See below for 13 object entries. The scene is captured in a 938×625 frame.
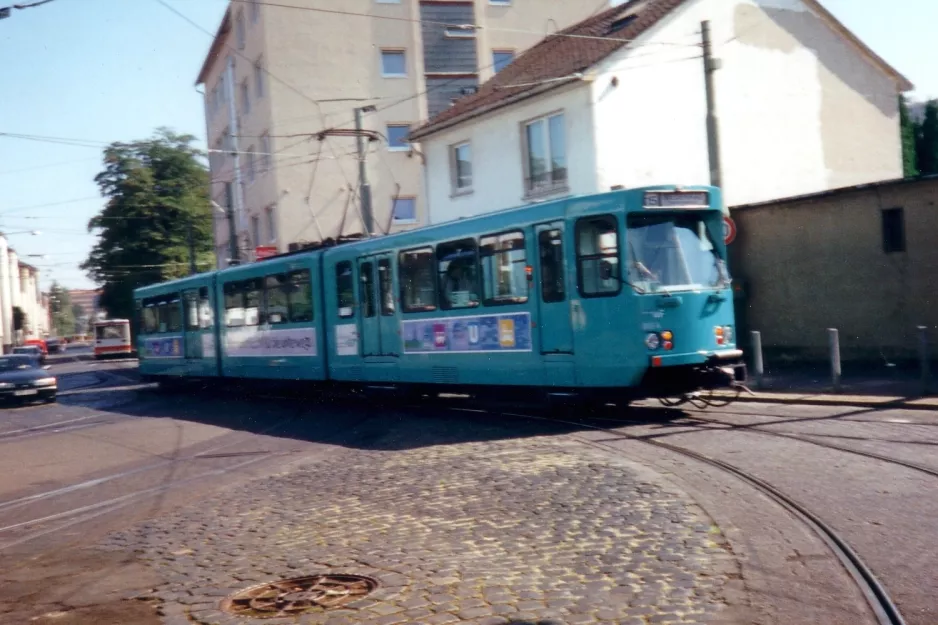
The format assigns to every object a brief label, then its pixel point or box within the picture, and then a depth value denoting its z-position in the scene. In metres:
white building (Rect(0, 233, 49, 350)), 90.56
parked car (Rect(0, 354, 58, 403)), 26.83
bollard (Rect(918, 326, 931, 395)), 13.76
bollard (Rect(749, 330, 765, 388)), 16.23
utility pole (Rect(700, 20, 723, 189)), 16.86
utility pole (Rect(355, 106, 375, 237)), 25.06
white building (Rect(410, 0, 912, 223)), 24.11
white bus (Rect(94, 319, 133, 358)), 61.31
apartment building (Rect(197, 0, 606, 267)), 40.06
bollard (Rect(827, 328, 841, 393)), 14.68
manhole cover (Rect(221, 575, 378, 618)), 5.66
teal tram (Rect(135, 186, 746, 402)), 12.67
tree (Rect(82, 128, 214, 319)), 60.53
